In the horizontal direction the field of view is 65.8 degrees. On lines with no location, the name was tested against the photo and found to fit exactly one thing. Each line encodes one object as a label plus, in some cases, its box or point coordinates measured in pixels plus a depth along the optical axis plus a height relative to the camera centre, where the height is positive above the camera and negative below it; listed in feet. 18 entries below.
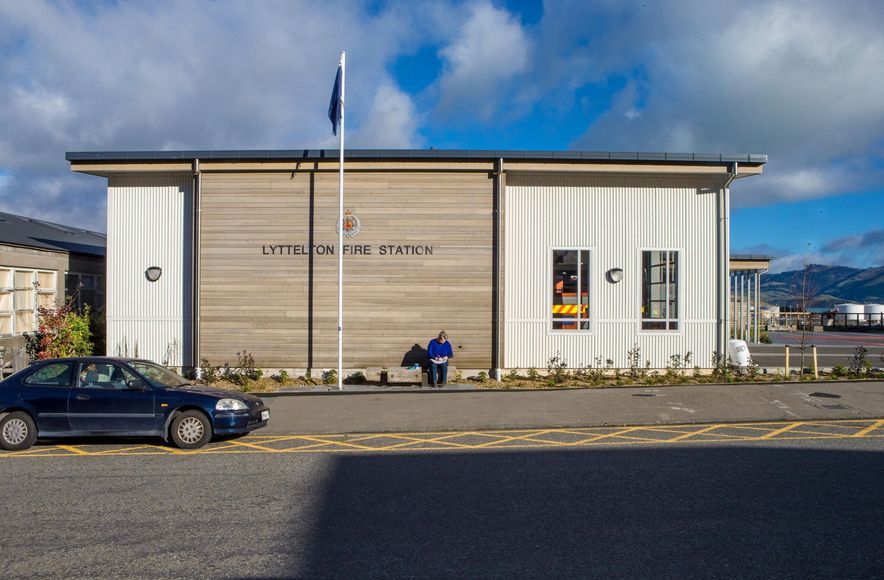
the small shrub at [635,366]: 57.21 -4.22
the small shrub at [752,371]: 56.77 -4.56
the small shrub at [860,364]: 57.98 -4.07
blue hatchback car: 32.73 -4.56
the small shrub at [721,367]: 56.75 -4.35
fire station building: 57.26 +5.39
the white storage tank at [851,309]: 206.69 +2.63
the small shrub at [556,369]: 55.40 -4.44
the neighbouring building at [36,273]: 58.03 +4.03
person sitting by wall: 53.98 -3.06
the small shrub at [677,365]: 57.72 -4.22
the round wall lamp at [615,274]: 59.21 +3.69
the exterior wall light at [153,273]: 58.59 +3.70
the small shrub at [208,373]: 55.67 -4.66
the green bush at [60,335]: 56.90 -1.60
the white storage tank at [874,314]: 173.57 +0.71
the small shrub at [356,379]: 56.13 -5.15
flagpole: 53.04 +3.97
